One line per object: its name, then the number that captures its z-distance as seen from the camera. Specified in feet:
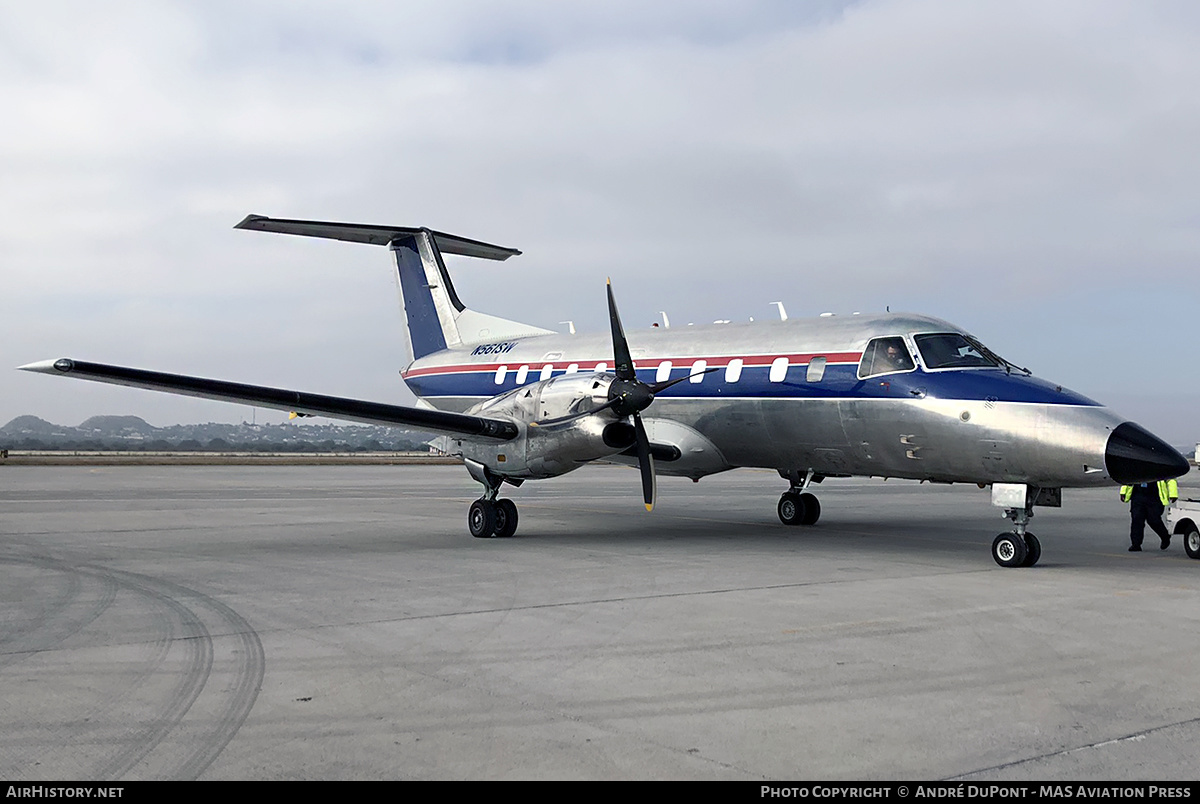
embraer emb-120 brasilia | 36.55
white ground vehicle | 42.68
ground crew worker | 44.93
